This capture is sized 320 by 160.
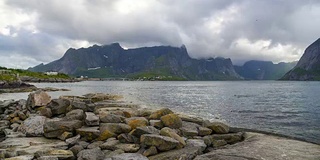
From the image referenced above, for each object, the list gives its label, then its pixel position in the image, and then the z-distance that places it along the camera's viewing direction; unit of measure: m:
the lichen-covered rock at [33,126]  16.67
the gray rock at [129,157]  11.38
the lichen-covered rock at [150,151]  12.80
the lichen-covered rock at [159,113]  19.46
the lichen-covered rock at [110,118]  17.25
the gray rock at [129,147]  13.08
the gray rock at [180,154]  12.12
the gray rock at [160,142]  13.05
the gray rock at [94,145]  13.80
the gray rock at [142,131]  14.28
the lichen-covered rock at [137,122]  16.08
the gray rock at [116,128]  15.34
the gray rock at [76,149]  13.31
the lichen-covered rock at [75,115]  17.75
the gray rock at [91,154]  12.08
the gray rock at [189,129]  16.50
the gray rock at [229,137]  16.35
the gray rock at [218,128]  17.60
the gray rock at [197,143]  13.73
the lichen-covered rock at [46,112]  20.42
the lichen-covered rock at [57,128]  16.06
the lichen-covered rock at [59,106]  21.02
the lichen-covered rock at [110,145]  13.56
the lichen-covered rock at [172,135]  13.74
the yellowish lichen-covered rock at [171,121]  17.00
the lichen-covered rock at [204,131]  16.93
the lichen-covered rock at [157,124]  16.87
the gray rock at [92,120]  16.72
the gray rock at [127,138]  14.26
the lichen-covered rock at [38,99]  23.62
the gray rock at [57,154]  12.04
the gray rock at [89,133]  15.13
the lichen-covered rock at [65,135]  15.42
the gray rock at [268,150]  11.89
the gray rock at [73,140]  14.41
